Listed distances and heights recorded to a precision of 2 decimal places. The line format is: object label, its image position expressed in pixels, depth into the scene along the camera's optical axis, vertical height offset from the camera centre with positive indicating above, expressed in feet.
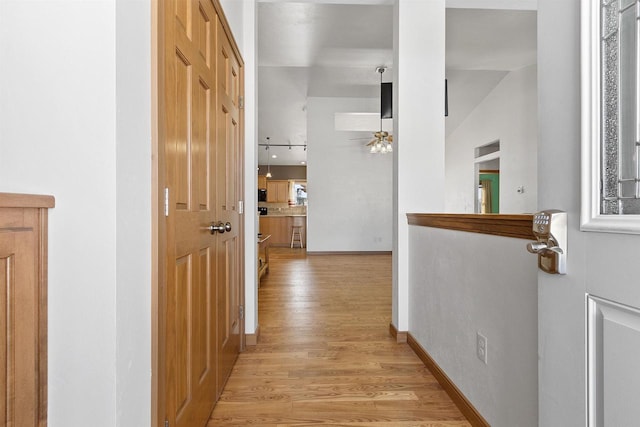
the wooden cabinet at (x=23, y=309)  2.13 -0.66
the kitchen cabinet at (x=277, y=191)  43.32 +2.55
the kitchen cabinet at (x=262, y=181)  42.42 +3.76
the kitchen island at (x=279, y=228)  29.19 -1.47
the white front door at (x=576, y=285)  1.73 -0.42
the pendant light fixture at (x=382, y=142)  20.22 +4.17
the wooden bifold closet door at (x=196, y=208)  3.77 +0.04
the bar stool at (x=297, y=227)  28.99 -1.37
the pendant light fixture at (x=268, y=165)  40.50 +5.99
